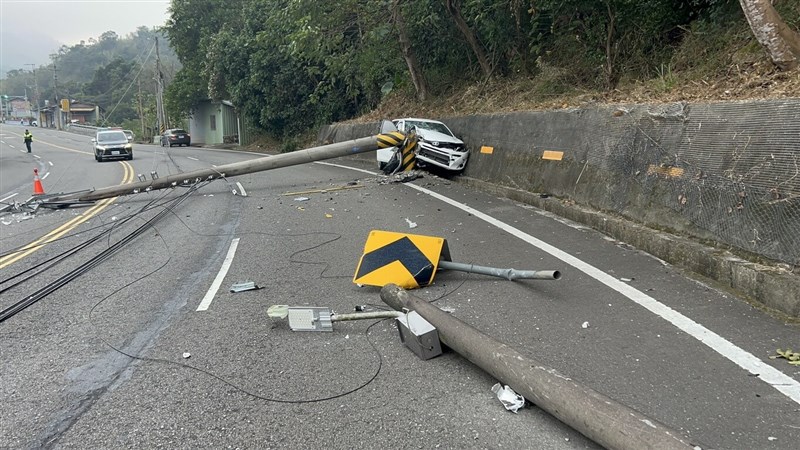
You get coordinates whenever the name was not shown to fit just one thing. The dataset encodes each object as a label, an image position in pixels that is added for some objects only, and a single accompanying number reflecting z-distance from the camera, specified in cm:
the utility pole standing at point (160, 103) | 5910
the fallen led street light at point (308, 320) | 498
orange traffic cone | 1512
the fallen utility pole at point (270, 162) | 1445
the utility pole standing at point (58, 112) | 9675
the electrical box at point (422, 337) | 436
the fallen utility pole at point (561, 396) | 292
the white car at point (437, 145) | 1466
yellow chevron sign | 604
